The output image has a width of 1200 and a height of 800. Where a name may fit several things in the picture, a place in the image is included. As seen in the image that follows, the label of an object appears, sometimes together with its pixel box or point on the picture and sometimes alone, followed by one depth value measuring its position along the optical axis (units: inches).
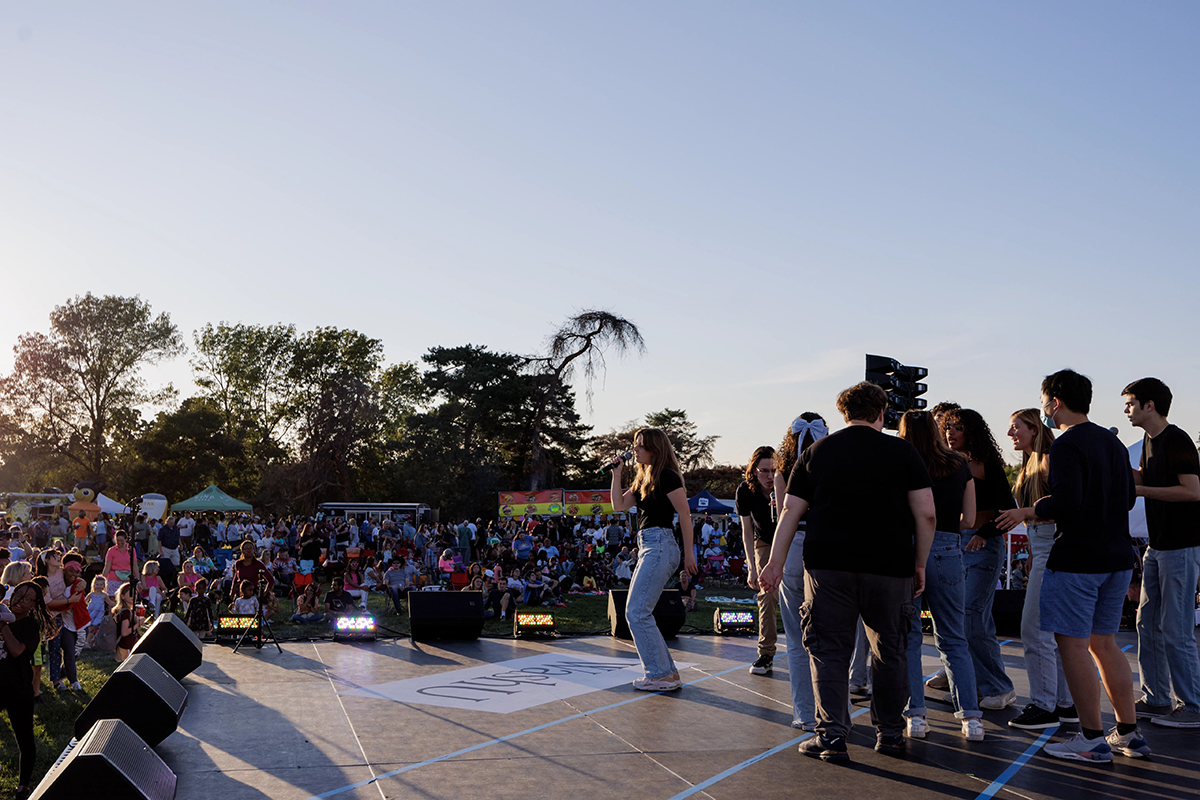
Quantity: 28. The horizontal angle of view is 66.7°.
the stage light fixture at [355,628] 388.2
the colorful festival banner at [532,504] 1182.3
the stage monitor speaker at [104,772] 119.4
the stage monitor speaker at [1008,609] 399.9
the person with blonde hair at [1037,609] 211.5
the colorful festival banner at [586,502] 1170.6
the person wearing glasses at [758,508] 264.8
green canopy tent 1202.0
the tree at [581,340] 1368.1
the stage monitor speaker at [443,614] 374.3
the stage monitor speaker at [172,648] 261.0
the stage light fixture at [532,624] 398.0
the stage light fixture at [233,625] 391.5
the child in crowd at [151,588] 474.7
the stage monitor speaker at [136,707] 180.9
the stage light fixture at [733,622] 411.2
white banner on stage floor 250.5
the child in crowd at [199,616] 448.8
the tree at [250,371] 2148.1
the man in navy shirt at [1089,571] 176.9
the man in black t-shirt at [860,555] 174.7
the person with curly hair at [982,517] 223.3
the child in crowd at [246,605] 430.0
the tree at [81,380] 1907.0
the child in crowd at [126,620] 372.2
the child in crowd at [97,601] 422.9
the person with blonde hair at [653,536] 252.8
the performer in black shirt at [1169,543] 207.0
